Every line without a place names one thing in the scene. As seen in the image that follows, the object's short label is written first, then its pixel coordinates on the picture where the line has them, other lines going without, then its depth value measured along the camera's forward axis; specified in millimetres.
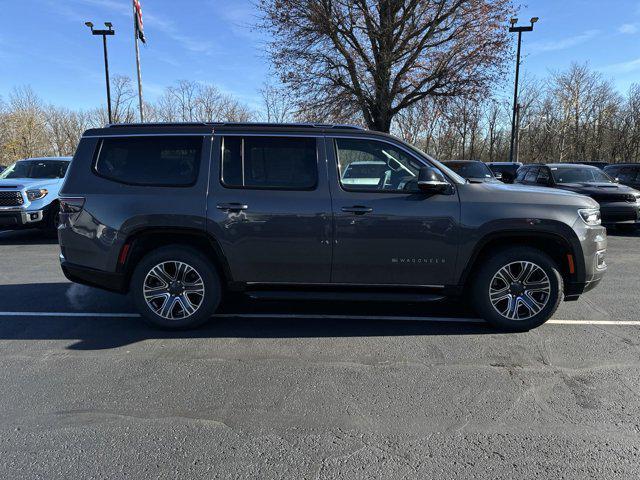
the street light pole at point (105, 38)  22750
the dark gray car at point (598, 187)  11328
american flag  21728
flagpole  22250
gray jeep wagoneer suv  4344
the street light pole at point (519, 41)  20656
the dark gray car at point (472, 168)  14273
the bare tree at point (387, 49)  18859
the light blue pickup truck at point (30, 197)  9930
